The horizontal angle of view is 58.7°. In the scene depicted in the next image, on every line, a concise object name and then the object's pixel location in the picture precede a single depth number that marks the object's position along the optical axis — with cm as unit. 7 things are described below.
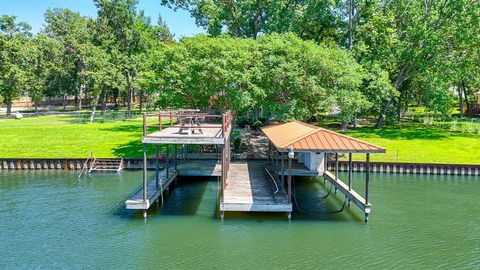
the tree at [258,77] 3406
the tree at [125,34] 6612
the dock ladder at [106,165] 3397
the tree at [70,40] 7358
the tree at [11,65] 6938
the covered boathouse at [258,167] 2078
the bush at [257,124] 5031
